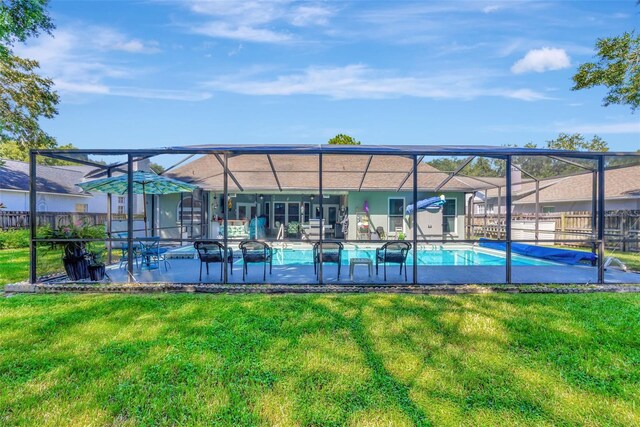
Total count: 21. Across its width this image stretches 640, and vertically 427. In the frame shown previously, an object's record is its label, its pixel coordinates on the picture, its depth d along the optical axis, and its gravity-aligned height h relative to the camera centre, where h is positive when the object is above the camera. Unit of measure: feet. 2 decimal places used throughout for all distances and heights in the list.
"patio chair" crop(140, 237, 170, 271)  27.15 -3.30
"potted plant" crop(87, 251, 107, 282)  23.56 -3.90
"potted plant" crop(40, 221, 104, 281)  23.00 -2.48
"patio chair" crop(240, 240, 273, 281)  24.59 -3.00
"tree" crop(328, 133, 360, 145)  104.27 +21.94
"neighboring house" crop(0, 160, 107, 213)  65.92 +3.86
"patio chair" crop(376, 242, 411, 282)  24.39 -3.04
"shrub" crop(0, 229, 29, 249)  45.91 -3.95
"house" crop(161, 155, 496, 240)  52.13 +3.10
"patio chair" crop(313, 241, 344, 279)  24.48 -3.00
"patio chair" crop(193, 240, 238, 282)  24.30 -3.00
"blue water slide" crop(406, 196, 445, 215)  45.55 +1.16
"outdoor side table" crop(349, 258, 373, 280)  24.21 -3.55
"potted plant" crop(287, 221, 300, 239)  60.54 -3.25
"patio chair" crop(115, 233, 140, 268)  28.84 -3.55
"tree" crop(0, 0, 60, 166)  52.60 +16.84
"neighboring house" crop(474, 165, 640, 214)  53.42 +3.25
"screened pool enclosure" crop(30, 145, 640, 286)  22.94 -1.20
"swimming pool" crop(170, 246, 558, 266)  35.61 -5.29
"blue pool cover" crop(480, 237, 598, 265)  31.17 -4.27
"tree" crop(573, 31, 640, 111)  41.70 +17.63
